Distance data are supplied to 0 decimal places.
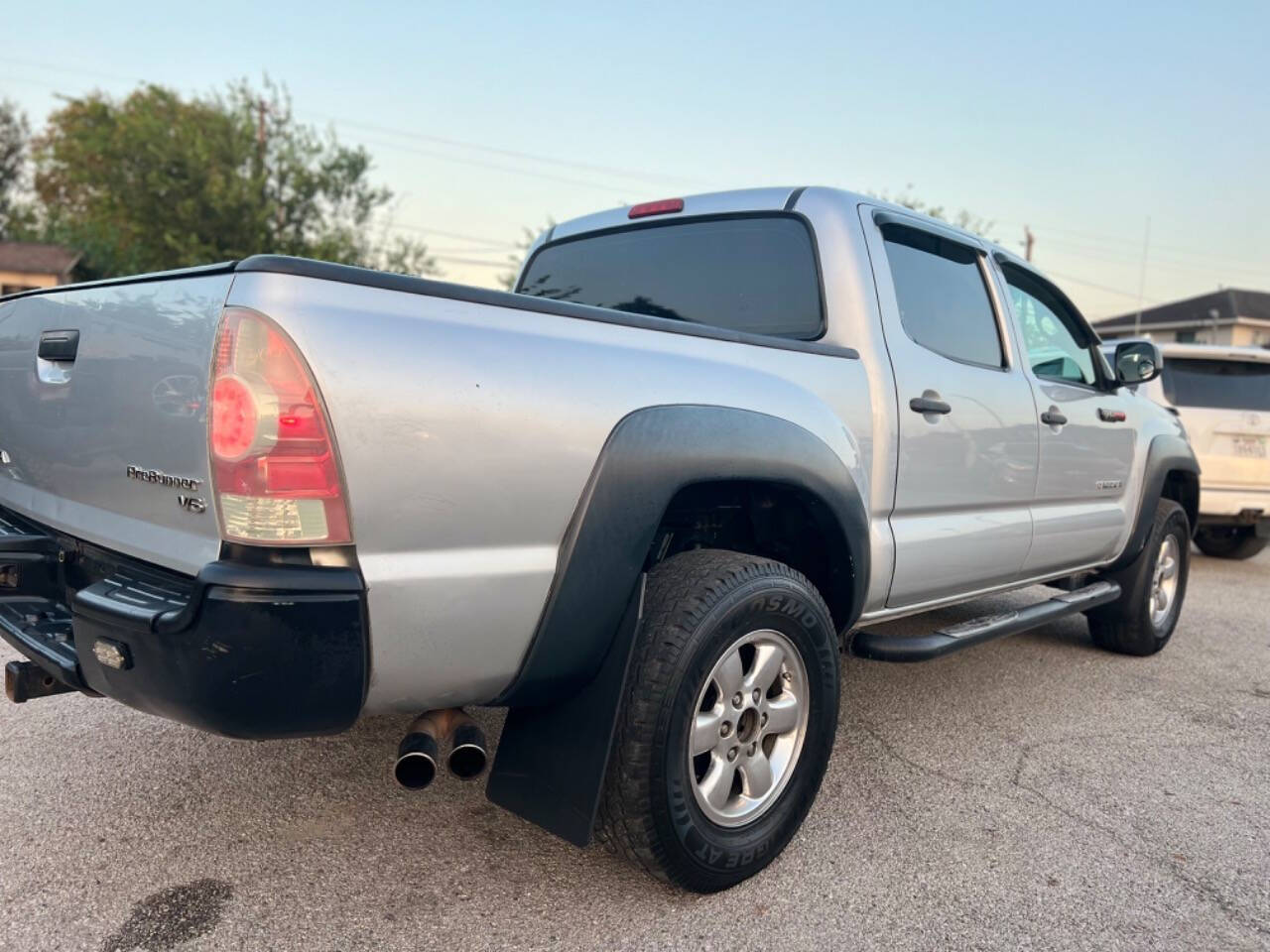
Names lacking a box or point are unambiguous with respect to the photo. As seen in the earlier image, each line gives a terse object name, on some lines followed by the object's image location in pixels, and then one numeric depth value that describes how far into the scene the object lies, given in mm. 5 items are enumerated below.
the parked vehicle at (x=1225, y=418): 7684
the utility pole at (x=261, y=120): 28922
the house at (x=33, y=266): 36000
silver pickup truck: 1812
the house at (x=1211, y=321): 39109
